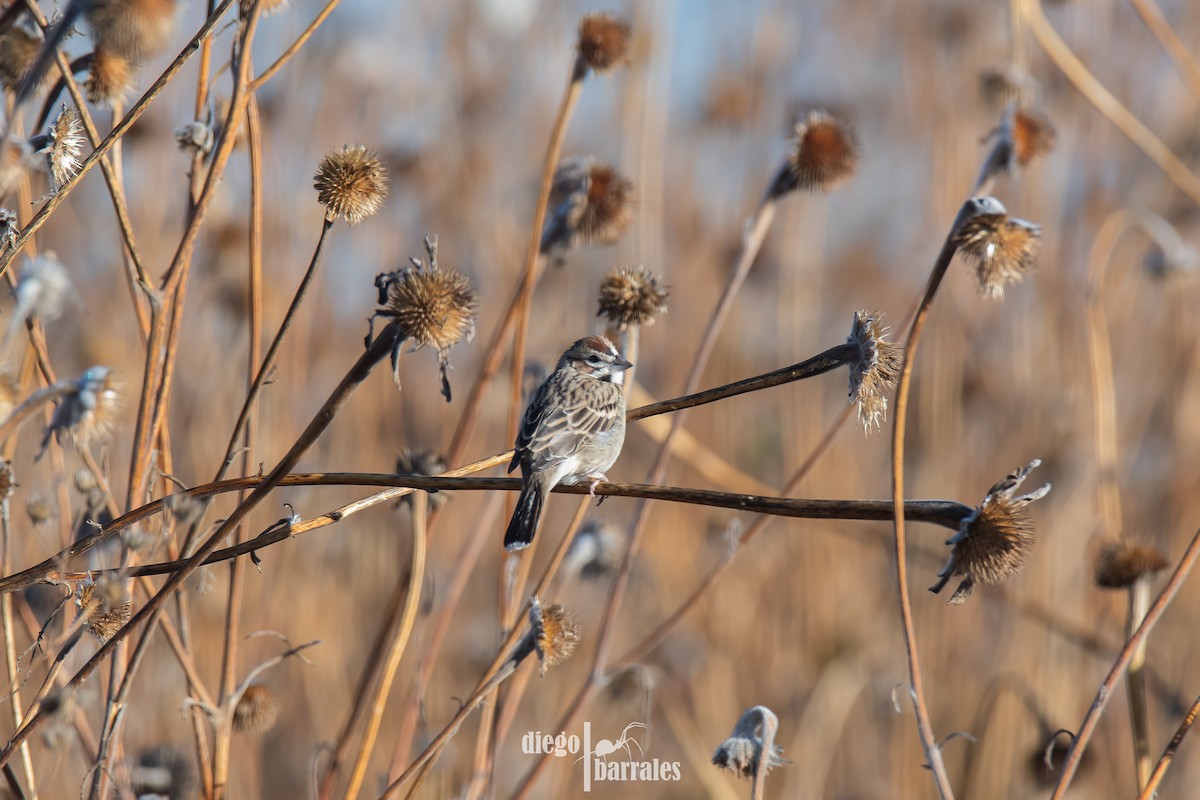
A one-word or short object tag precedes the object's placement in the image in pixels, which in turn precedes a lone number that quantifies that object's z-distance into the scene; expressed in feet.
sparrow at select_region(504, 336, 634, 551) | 22.17
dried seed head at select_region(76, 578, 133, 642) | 14.45
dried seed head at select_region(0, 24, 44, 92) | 16.10
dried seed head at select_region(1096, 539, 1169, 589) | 19.49
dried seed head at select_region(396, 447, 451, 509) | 20.75
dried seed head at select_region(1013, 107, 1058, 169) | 23.31
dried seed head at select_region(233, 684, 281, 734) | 19.88
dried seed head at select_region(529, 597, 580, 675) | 16.13
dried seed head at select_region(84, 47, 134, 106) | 16.89
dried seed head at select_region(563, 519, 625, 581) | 24.94
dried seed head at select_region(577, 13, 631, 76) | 23.30
